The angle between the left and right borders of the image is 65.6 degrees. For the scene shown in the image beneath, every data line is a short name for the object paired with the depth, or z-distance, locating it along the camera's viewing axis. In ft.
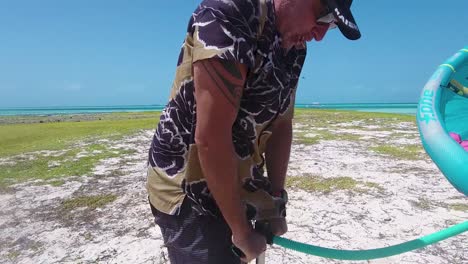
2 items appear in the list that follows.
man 2.97
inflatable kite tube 4.83
